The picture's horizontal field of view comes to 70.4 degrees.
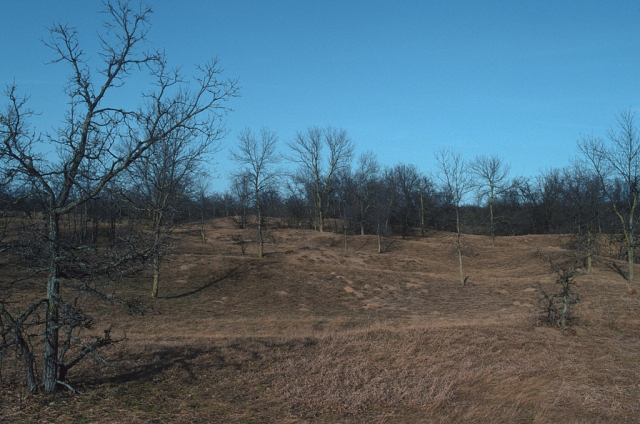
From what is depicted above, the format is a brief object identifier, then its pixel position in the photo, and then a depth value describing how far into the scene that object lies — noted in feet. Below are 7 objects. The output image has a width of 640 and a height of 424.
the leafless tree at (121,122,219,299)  58.09
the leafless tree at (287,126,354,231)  191.83
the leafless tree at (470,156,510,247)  160.29
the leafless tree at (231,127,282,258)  105.70
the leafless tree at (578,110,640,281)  88.12
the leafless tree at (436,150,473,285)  89.61
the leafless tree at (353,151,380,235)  182.16
